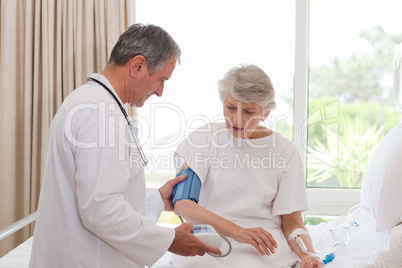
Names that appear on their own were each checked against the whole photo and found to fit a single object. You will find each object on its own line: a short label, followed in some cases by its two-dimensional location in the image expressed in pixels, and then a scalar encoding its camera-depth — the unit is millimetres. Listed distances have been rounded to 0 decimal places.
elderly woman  1792
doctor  1267
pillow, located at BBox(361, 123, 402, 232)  1664
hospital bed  1580
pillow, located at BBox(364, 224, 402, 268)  1554
